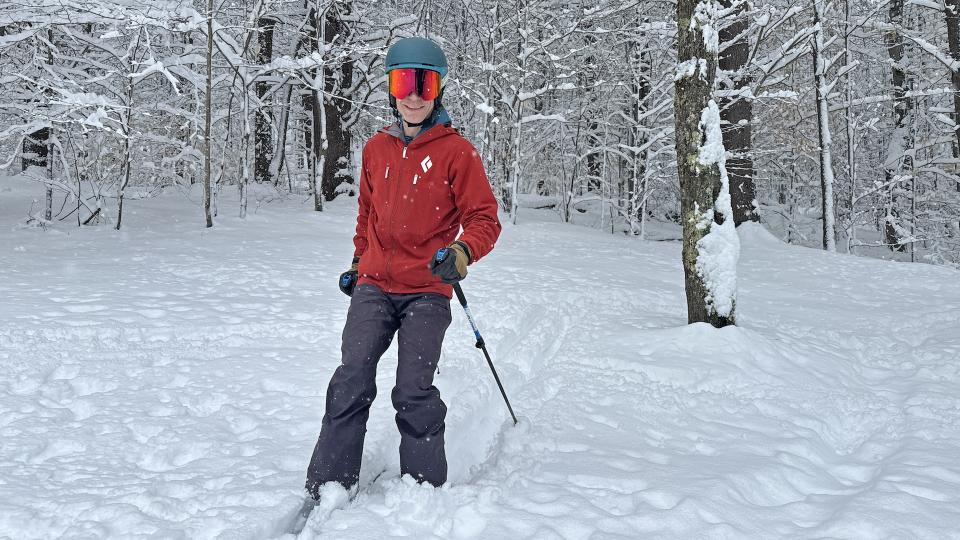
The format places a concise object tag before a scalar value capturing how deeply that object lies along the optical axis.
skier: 2.83
